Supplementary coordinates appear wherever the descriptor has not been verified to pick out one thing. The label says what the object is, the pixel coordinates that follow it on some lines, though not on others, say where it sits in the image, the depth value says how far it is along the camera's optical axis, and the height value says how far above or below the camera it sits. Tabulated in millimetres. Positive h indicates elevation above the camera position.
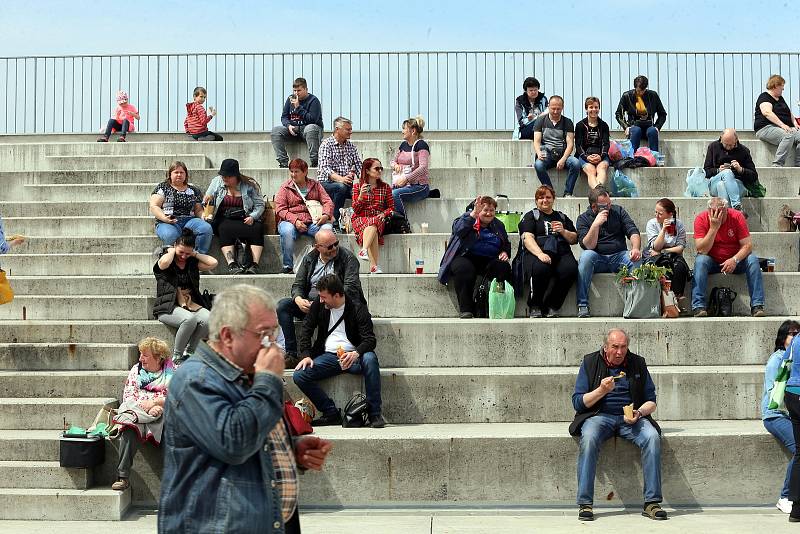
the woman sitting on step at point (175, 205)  12000 +1140
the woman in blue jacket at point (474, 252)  11234 +576
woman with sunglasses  12102 +1156
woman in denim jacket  11969 +1060
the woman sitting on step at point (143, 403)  8719 -744
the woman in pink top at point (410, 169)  13305 +1679
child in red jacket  16625 +2827
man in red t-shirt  11266 +588
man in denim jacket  3545 -377
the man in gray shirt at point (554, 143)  13930 +2108
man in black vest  8633 -753
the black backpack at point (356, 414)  9422 -889
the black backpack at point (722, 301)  11242 +73
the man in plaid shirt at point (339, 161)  13211 +1790
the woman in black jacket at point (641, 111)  15477 +2761
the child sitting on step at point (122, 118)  16875 +2967
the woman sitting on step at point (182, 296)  9961 +119
